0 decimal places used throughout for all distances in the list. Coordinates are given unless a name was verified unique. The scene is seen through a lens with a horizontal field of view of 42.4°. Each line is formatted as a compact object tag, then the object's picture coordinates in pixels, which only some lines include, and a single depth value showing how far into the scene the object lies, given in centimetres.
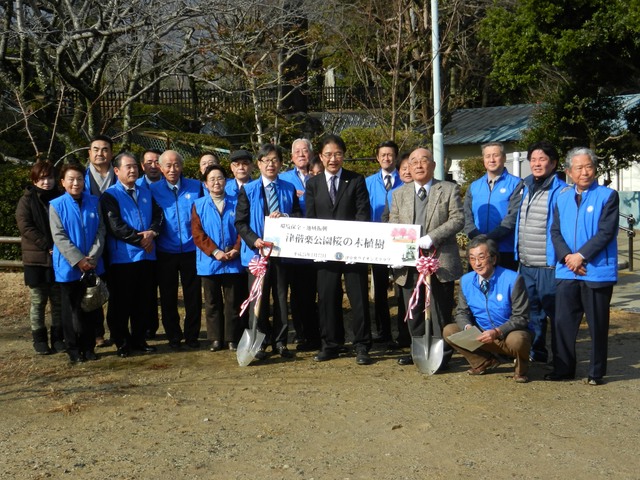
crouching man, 650
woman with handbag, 731
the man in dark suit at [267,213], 756
